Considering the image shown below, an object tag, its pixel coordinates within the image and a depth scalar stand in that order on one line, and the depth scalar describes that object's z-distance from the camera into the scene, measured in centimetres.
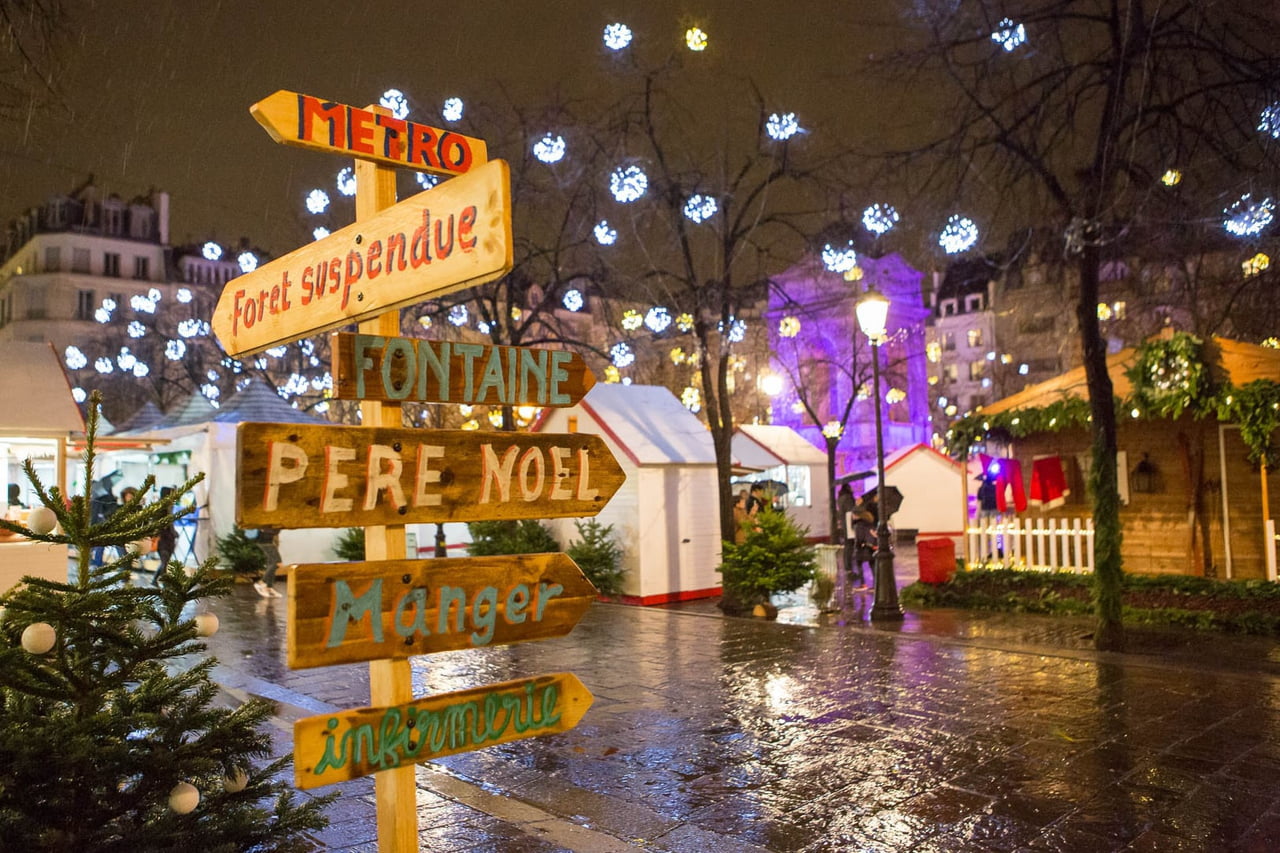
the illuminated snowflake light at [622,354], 1898
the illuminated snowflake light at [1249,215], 1002
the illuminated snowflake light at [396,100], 1653
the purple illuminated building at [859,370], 3566
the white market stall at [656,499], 1572
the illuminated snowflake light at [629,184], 1456
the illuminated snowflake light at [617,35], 1454
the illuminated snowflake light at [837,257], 1554
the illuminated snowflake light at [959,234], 1130
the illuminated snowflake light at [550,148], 1589
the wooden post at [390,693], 319
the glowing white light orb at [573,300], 1931
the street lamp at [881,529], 1321
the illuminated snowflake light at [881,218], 1266
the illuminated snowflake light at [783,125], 1519
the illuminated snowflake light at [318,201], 1905
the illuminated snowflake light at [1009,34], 1058
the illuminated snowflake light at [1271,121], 938
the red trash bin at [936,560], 1437
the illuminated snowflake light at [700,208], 1547
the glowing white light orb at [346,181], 1662
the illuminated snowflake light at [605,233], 1714
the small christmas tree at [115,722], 330
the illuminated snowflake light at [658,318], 1712
